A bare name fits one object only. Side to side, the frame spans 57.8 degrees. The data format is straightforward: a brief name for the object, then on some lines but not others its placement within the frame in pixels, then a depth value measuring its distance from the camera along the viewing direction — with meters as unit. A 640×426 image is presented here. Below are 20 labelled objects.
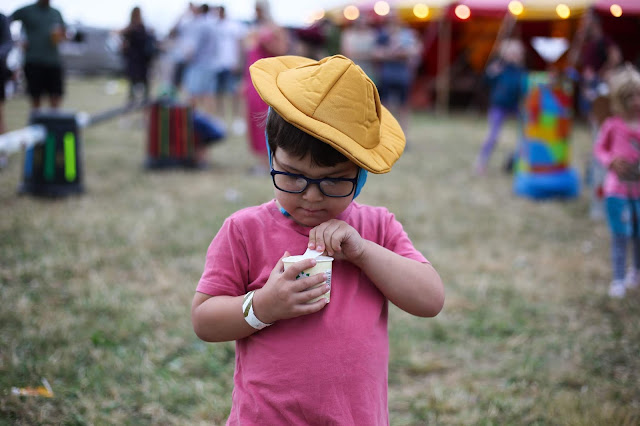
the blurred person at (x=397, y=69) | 9.52
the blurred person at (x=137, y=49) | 9.61
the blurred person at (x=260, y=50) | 6.41
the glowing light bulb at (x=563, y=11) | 12.70
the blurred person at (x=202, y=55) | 9.36
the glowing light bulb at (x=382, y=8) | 15.50
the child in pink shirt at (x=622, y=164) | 3.56
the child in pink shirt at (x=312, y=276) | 1.36
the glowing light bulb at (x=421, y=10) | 14.66
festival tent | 13.24
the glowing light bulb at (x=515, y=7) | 13.44
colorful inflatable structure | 6.43
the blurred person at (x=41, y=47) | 7.07
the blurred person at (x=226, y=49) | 9.56
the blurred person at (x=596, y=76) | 4.96
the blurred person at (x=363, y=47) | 10.44
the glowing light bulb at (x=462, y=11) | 13.60
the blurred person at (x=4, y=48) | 5.70
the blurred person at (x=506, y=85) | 7.20
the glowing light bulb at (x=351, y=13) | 16.23
